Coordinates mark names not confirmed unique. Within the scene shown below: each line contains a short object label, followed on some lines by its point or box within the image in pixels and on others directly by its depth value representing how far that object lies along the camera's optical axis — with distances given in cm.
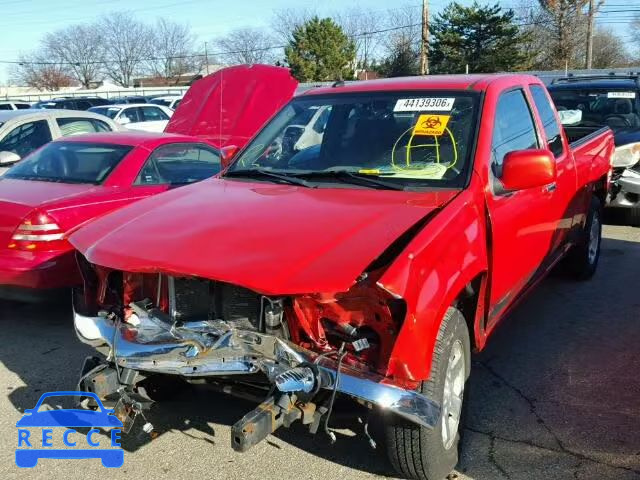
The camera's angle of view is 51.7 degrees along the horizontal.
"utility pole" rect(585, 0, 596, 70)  3856
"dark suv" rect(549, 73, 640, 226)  796
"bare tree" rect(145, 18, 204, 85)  7350
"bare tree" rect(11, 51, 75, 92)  7338
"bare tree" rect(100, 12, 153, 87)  7450
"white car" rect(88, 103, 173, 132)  1811
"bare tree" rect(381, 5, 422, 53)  5202
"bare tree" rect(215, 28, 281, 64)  6538
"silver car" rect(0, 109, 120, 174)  839
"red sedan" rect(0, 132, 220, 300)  508
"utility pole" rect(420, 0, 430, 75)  3012
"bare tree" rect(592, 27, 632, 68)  5791
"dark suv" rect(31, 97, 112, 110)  2456
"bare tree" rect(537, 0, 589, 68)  4878
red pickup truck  272
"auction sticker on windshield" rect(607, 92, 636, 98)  876
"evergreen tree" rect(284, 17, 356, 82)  4431
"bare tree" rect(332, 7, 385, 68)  5618
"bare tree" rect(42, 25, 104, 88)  7481
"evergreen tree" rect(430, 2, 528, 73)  4053
